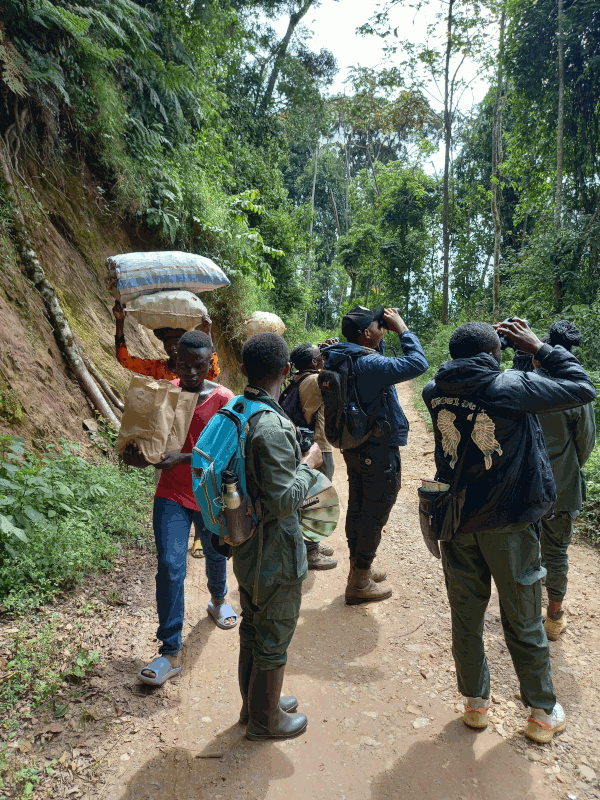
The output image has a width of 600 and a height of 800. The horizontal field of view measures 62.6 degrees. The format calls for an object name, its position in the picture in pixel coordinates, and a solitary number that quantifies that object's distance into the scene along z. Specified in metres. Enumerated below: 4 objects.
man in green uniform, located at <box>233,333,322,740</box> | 2.21
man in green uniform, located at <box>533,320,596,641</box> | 3.37
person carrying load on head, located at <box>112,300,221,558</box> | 3.40
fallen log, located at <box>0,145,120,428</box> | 5.63
